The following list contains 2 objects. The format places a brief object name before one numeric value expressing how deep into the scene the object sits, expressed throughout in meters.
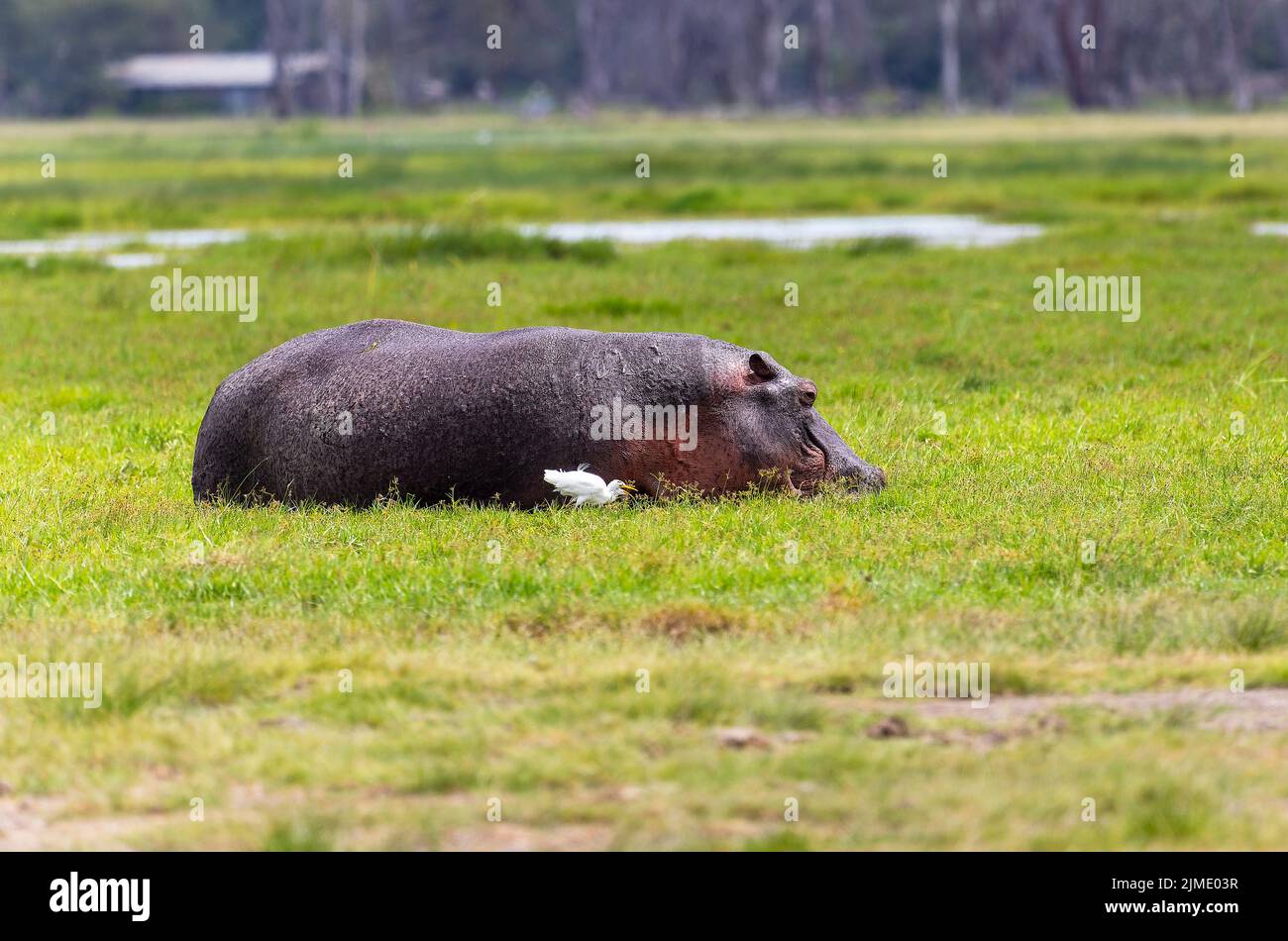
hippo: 16.87
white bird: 16.62
